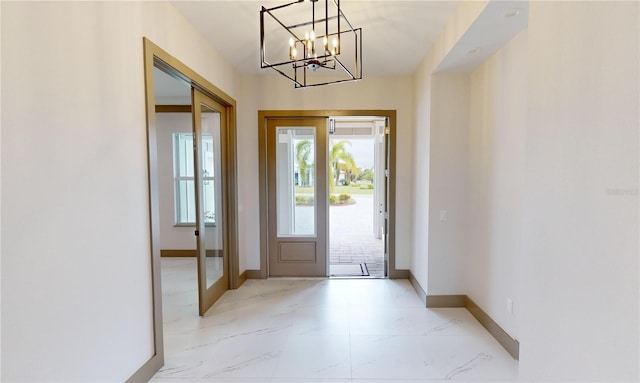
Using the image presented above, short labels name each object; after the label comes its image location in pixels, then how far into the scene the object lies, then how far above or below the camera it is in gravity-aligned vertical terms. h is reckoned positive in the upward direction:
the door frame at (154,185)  2.10 -0.04
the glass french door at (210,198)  3.09 -0.22
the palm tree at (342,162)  10.89 +0.62
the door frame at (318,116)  4.11 +0.17
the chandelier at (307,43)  2.04 +1.40
